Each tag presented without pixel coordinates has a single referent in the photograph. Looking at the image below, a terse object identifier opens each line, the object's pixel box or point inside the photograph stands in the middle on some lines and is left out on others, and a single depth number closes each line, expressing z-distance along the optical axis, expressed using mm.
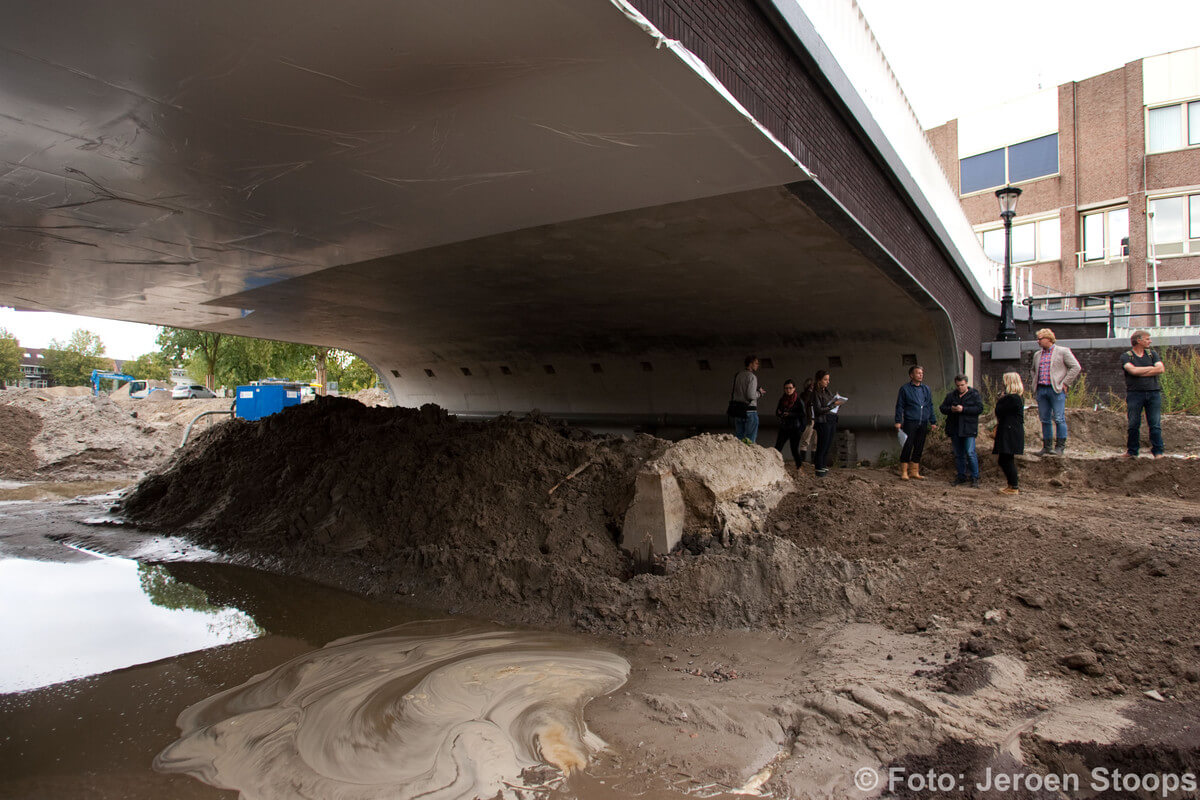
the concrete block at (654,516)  6543
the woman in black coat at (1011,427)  8164
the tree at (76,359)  81062
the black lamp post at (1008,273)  13961
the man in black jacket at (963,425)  8820
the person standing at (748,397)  10242
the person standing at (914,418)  9500
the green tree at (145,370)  82125
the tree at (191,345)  40688
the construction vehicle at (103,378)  40750
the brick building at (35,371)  81062
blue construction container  18266
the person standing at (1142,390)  8531
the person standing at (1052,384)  8984
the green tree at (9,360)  69188
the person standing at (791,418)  10477
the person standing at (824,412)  9930
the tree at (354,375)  46125
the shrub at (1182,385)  11391
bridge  3822
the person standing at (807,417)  10312
